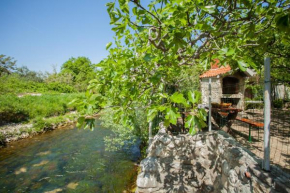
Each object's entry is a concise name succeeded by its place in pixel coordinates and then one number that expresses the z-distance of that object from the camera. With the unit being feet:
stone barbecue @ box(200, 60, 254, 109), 33.50
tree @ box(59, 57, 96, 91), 155.49
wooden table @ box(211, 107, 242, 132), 15.78
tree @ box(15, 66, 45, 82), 144.87
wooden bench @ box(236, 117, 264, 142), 13.15
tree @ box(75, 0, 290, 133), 4.40
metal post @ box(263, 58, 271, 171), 7.64
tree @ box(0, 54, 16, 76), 86.90
